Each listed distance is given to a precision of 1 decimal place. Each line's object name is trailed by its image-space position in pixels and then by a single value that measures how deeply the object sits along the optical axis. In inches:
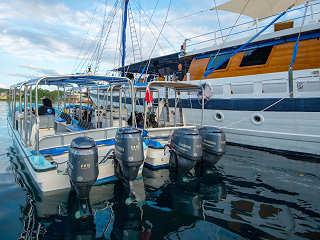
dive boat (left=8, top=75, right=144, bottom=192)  158.2
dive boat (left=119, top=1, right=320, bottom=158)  303.9
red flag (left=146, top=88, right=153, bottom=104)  249.0
